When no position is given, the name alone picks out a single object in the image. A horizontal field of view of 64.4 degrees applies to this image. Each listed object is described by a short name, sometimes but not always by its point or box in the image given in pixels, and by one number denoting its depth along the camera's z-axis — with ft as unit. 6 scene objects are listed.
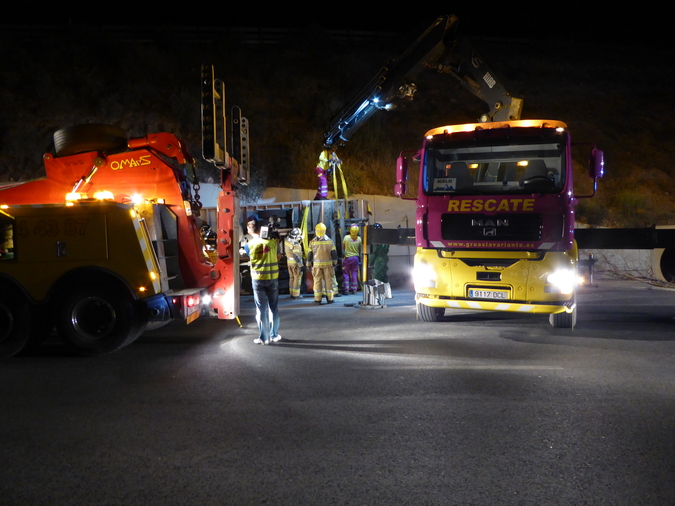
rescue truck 24.56
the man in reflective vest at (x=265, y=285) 24.64
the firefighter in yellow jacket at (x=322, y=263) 38.42
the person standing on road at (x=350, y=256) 40.65
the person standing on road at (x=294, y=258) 41.09
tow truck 21.90
